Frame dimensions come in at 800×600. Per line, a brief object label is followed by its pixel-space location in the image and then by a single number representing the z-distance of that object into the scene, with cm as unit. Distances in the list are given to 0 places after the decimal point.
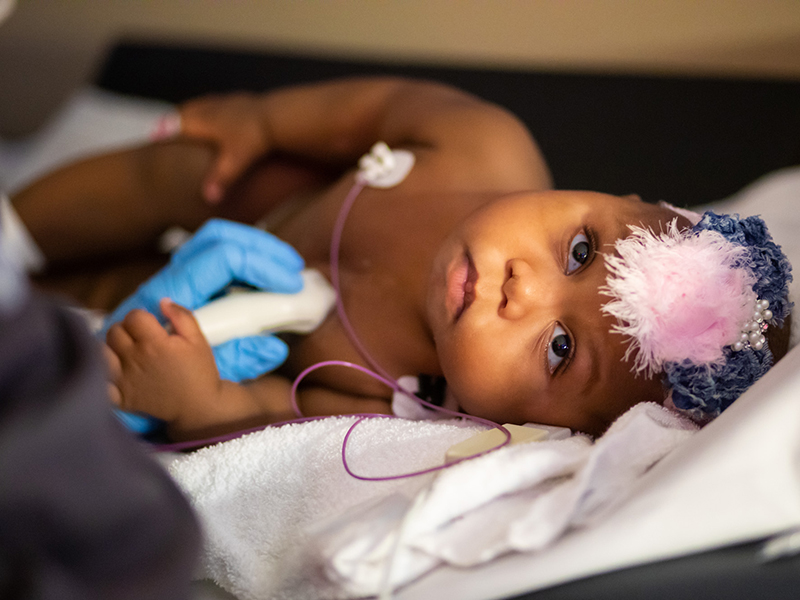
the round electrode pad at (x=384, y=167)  59
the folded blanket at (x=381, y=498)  43
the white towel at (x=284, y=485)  46
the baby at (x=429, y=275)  49
